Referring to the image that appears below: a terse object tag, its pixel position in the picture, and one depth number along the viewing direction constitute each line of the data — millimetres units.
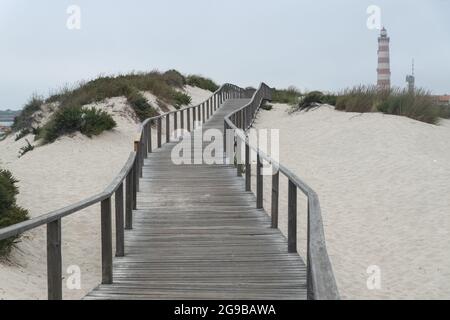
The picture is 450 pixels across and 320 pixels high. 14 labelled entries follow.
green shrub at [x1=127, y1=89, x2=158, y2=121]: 23047
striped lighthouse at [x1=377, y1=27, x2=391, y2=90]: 67125
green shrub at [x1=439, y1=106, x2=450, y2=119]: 24756
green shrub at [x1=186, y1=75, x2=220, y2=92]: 38344
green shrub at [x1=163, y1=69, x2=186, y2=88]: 33812
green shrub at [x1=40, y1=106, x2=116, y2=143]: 18516
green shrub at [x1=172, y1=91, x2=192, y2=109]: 27914
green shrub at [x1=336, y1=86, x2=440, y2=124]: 22641
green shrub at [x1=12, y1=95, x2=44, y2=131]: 25530
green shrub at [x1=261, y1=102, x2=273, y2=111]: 30762
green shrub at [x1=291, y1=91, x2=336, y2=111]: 27981
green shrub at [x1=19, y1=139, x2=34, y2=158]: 18067
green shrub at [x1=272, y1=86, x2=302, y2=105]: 35406
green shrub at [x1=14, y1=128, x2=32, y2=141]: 23422
